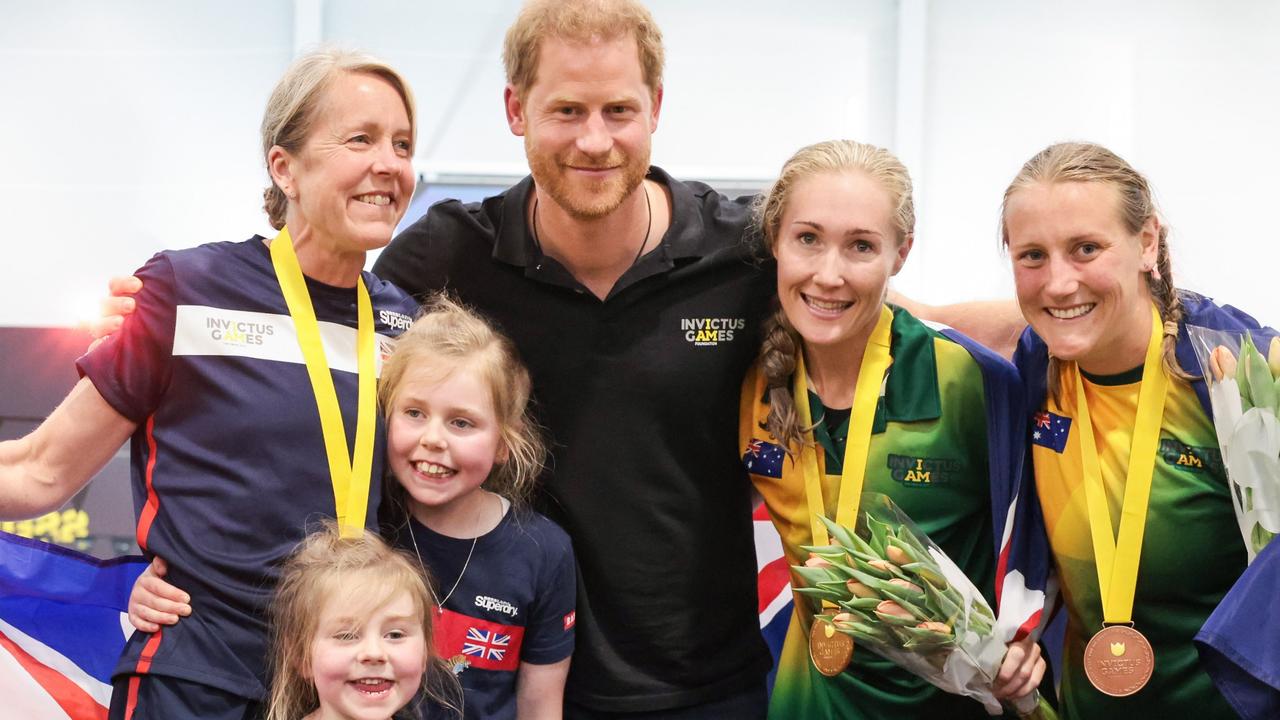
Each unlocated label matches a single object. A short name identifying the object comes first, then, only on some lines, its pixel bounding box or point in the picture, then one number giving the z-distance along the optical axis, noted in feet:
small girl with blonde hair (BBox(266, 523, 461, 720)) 6.72
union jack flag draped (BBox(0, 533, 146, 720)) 8.12
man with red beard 7.96
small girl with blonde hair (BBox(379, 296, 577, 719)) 7.50
